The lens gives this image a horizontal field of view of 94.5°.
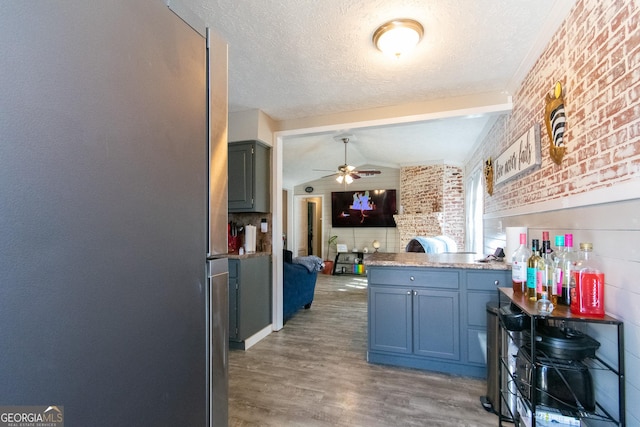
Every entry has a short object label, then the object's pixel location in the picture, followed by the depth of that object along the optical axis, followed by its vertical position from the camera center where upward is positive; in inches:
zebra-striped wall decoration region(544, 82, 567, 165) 73.3 +24.6
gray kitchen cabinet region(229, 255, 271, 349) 119.7 -33.1
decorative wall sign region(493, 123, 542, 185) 88.3 +21.7
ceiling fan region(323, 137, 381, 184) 225.0 +36.6
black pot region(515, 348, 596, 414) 54.0 -31.6
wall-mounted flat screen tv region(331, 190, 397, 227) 301.4 +12.0
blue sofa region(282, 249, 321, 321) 152.4 -36.6
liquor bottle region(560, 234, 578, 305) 59.4 -11.3
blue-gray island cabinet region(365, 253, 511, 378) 98.0 -31.9
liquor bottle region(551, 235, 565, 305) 61.1 -12.8
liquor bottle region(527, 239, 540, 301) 65.2 -12.5
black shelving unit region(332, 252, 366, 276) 311.0 -44.2
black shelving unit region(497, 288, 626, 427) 49.5 -26.2
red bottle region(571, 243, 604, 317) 53.7 -13.4
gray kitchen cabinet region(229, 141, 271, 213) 135.3 +19.9
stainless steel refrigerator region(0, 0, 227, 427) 18.0 +0.4
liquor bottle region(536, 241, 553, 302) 62.6 -12.3
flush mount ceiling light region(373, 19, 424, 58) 77.4 +49.7
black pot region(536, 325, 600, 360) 53.4 -23.1
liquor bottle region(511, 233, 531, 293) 72.7 -12.3
